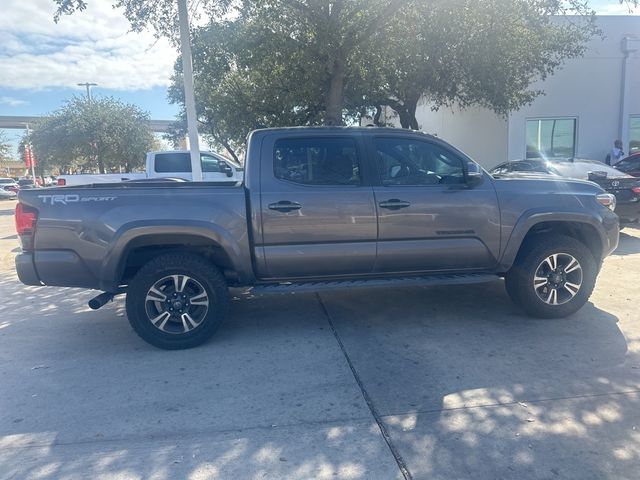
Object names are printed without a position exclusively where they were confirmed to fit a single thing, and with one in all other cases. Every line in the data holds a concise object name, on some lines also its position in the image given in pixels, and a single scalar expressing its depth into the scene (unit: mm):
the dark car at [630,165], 12047
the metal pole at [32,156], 36481
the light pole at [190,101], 8352
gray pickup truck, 4445
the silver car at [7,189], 39094
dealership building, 17578
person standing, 16312
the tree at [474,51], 10250
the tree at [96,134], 31219
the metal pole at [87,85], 36469
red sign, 36450
